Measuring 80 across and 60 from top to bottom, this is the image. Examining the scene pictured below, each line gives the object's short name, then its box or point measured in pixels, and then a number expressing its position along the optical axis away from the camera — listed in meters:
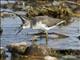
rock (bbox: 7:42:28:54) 10.13
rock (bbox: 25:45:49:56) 10.01
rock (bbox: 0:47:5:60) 9.73
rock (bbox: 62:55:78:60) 9.84
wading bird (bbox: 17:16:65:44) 11.48
